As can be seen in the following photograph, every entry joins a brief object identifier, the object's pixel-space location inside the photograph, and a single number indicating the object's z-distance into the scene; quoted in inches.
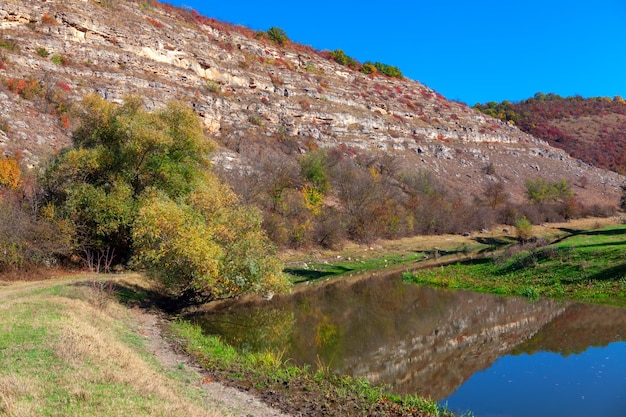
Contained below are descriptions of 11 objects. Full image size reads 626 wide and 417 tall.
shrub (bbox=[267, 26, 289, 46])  3902.6
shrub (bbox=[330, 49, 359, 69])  4224.9
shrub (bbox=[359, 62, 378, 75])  4231.5
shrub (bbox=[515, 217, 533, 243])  1761.3
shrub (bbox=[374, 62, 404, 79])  4429.1
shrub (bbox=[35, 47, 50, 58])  2065.7
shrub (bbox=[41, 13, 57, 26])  2230.6
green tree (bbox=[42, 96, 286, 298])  737.6
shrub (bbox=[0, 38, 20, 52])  1962.4
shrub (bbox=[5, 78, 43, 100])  1689.2
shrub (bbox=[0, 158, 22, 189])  1160.2
